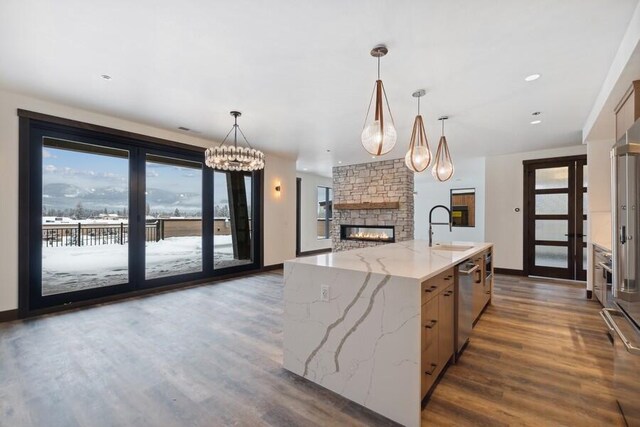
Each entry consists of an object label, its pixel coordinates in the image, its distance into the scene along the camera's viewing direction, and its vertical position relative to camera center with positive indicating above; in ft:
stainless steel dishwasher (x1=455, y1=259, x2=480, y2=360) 8.20 -2.75
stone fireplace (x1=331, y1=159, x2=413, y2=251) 22.94 +0.68
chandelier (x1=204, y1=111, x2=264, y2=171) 12.98 +2.53
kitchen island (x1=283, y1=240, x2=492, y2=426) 5.78 -2.59
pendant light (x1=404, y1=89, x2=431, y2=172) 10.52 +2.15
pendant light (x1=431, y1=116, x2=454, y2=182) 12.48 +1.99
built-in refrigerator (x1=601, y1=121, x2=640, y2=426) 4.98 -1.27
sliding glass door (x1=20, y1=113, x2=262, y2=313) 12.31 -0.17
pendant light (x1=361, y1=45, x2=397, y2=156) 8.22 +2.36
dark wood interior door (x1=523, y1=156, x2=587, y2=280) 18.65 -0.31
